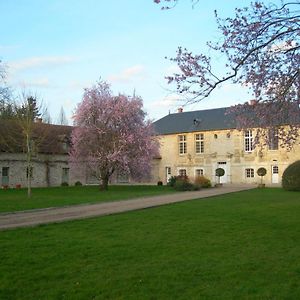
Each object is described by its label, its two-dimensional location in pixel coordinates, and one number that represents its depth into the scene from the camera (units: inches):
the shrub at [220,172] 1775.3
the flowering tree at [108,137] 1370.6
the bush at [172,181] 1557.8
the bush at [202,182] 1491.3
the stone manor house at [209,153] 1797.5
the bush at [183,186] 1366.9
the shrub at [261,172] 1691.7
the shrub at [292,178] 1267.2
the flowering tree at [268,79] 359.9
